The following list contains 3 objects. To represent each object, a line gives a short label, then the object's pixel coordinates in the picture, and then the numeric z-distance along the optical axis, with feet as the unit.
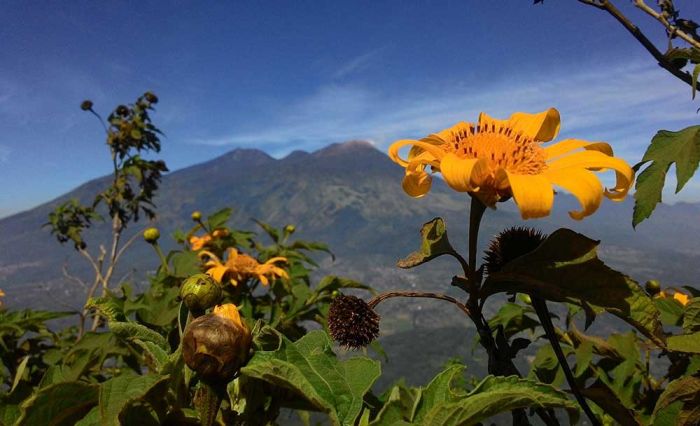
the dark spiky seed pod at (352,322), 0.88
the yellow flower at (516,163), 0.78
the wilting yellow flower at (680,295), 2.27
